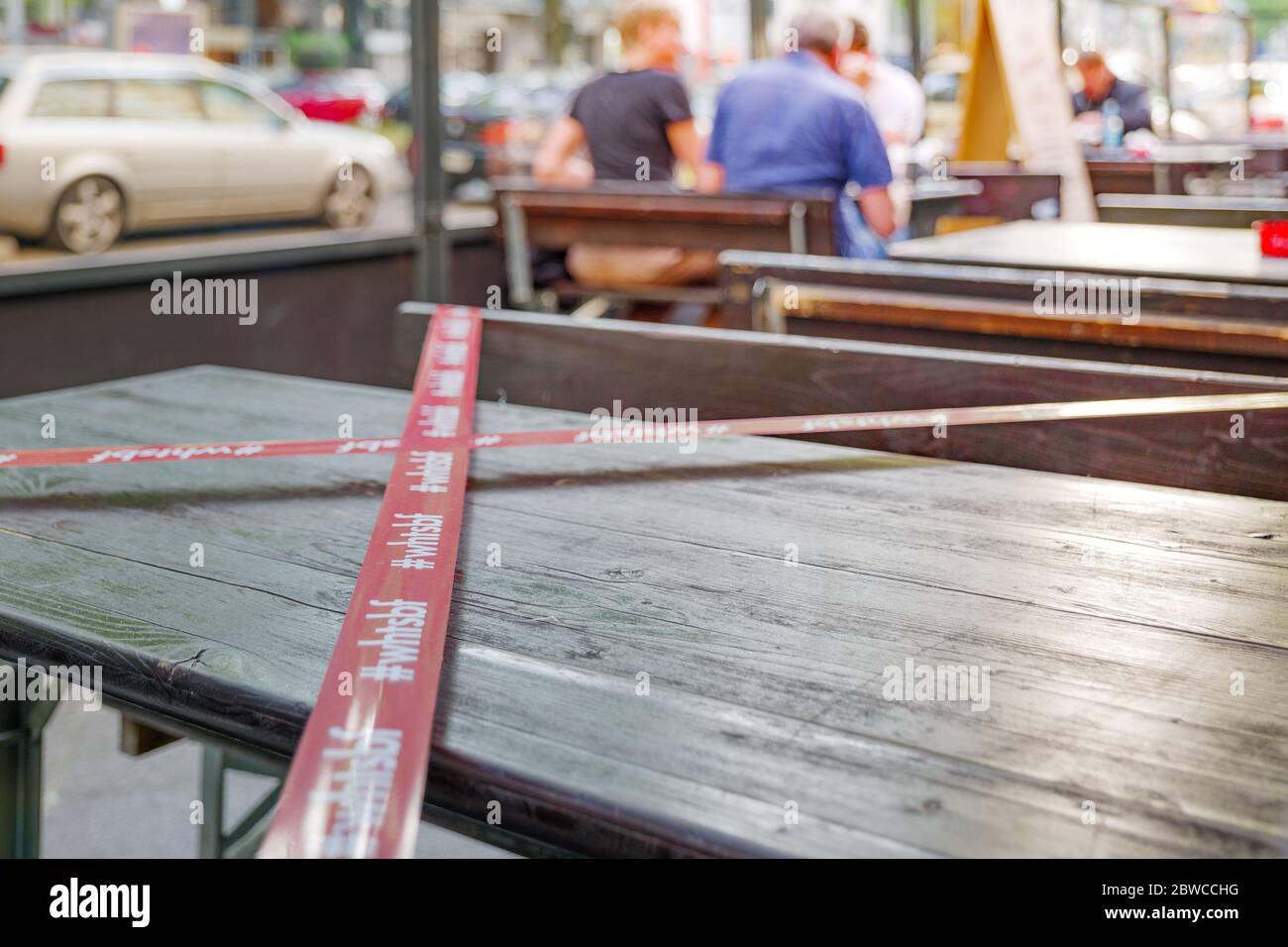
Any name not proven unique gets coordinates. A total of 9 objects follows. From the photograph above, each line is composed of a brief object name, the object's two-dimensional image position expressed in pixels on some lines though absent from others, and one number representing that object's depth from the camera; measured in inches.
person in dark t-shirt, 195.3
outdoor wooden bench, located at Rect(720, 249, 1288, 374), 86.2
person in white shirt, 254.1
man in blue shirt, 165.9
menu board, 221.0
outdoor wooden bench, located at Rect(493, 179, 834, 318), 147.6
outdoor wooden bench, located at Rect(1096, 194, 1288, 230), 163.9
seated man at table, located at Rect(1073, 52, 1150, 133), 340.2
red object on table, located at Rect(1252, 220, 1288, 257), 119.5
